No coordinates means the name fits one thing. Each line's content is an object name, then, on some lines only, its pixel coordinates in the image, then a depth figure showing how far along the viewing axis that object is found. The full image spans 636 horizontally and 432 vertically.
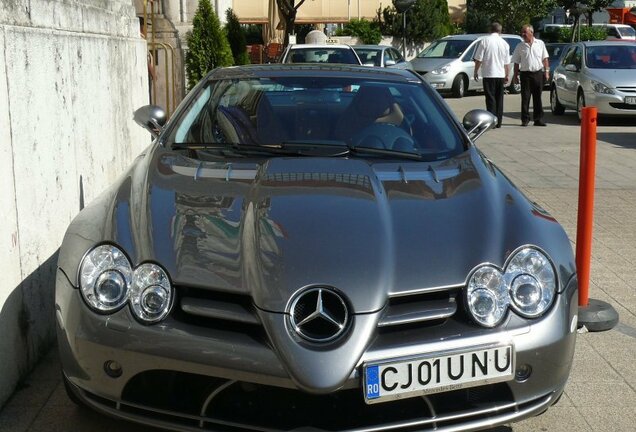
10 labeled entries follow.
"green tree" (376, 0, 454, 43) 46.66
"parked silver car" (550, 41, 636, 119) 17.66
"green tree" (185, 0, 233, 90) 18.67
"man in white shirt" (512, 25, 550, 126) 17.66
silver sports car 3.49
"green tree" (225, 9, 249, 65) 23.31
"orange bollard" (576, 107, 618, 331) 5.53
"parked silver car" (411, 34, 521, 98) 25.77
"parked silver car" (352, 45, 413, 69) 22.83
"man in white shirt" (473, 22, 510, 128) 17.53
